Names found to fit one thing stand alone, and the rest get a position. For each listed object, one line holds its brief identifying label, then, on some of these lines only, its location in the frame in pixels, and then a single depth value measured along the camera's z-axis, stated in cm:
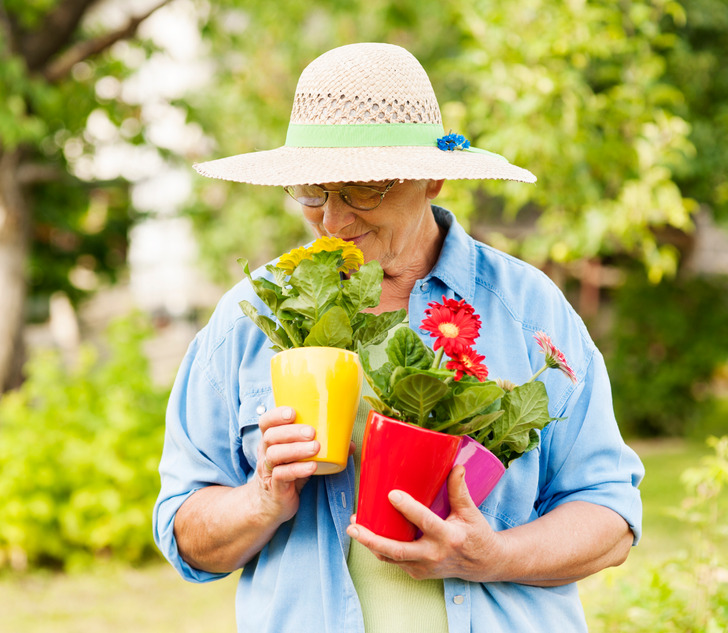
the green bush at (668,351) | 941
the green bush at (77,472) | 524
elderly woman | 155
